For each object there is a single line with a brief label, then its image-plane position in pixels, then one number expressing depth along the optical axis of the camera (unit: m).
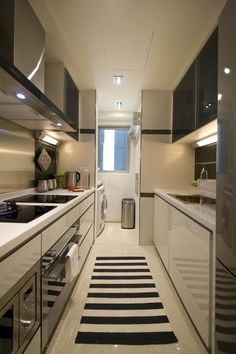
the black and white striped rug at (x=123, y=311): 1.49
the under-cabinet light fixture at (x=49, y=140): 2.71
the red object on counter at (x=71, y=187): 2.81
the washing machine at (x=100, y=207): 3.66
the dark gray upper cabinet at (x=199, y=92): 1.71
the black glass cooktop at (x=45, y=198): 1.86
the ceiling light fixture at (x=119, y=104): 3.98
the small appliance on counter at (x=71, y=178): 3.08
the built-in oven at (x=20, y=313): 0.83
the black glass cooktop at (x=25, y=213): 1.16
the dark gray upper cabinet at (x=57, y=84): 2.41
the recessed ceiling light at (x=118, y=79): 2.82
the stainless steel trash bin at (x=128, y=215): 4.36
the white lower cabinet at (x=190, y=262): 1.30
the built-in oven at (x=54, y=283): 1.23
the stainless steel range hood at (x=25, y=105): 1.04
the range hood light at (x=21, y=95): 1.25
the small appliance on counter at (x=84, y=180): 3.29
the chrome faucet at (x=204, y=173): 2.79
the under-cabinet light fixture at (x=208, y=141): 2.42
